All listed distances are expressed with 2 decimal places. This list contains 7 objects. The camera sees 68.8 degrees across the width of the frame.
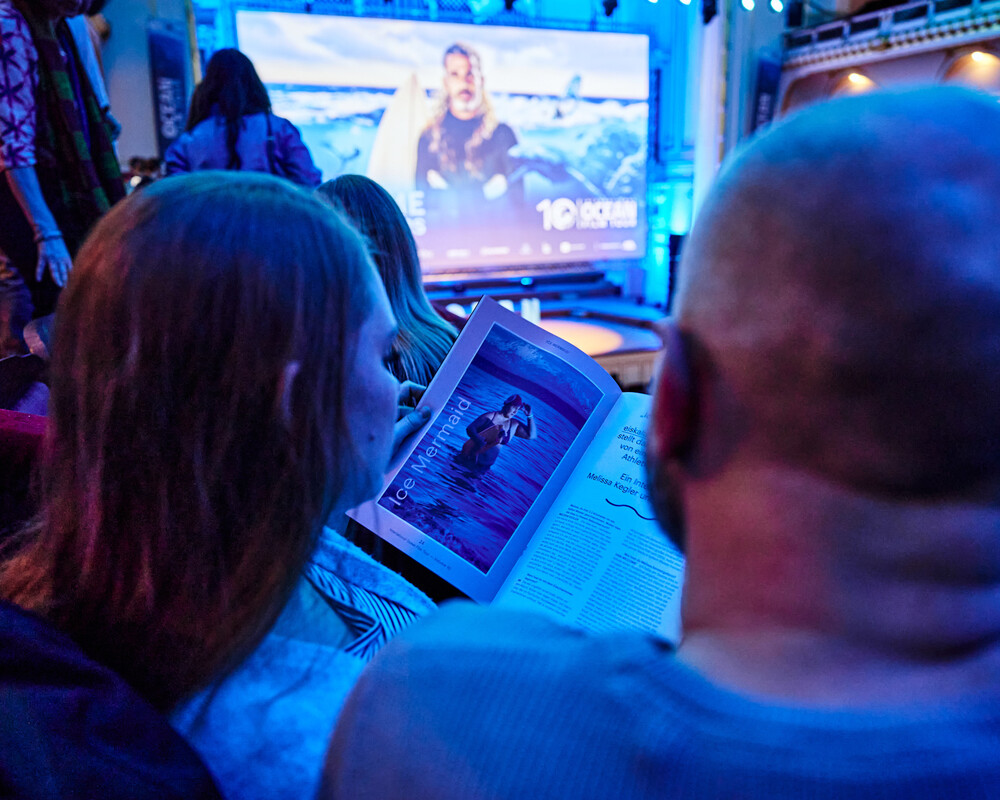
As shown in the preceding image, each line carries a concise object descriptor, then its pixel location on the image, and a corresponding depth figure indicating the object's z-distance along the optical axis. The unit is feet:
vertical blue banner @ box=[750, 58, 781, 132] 16.60
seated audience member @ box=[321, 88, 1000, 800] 0.85
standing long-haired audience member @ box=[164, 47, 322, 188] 7.32
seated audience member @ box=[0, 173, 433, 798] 1.52
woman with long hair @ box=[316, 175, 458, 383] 4.26
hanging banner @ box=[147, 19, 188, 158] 11.57
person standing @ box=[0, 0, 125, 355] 5.22
